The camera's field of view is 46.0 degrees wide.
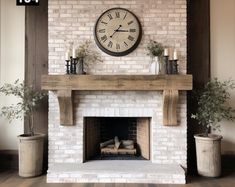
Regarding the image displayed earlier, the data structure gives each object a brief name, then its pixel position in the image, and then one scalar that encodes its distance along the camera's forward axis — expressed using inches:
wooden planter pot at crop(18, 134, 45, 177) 153.6
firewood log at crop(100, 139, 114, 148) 172.4
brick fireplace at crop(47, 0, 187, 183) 159.2
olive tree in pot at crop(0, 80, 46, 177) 154.1
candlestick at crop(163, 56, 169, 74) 155.7
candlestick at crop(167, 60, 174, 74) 155.8
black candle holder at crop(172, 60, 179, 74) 154.7
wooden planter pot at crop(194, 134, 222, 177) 152.6
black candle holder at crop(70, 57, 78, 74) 154.3
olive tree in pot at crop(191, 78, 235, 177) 152.9
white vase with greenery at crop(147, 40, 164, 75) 155.2
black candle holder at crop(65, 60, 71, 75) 154.8
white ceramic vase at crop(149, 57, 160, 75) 154.8
